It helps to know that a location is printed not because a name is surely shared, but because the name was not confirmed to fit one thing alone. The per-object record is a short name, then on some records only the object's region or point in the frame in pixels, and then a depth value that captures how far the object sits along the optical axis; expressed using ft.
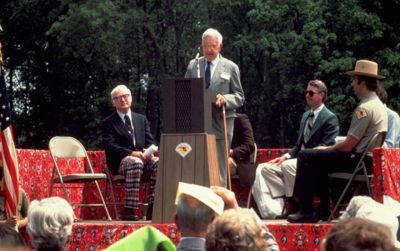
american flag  58.21
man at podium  64.96
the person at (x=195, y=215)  29.80
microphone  65.40
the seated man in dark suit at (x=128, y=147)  70.23
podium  59.49
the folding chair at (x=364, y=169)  59.70
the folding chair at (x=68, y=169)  72.63
